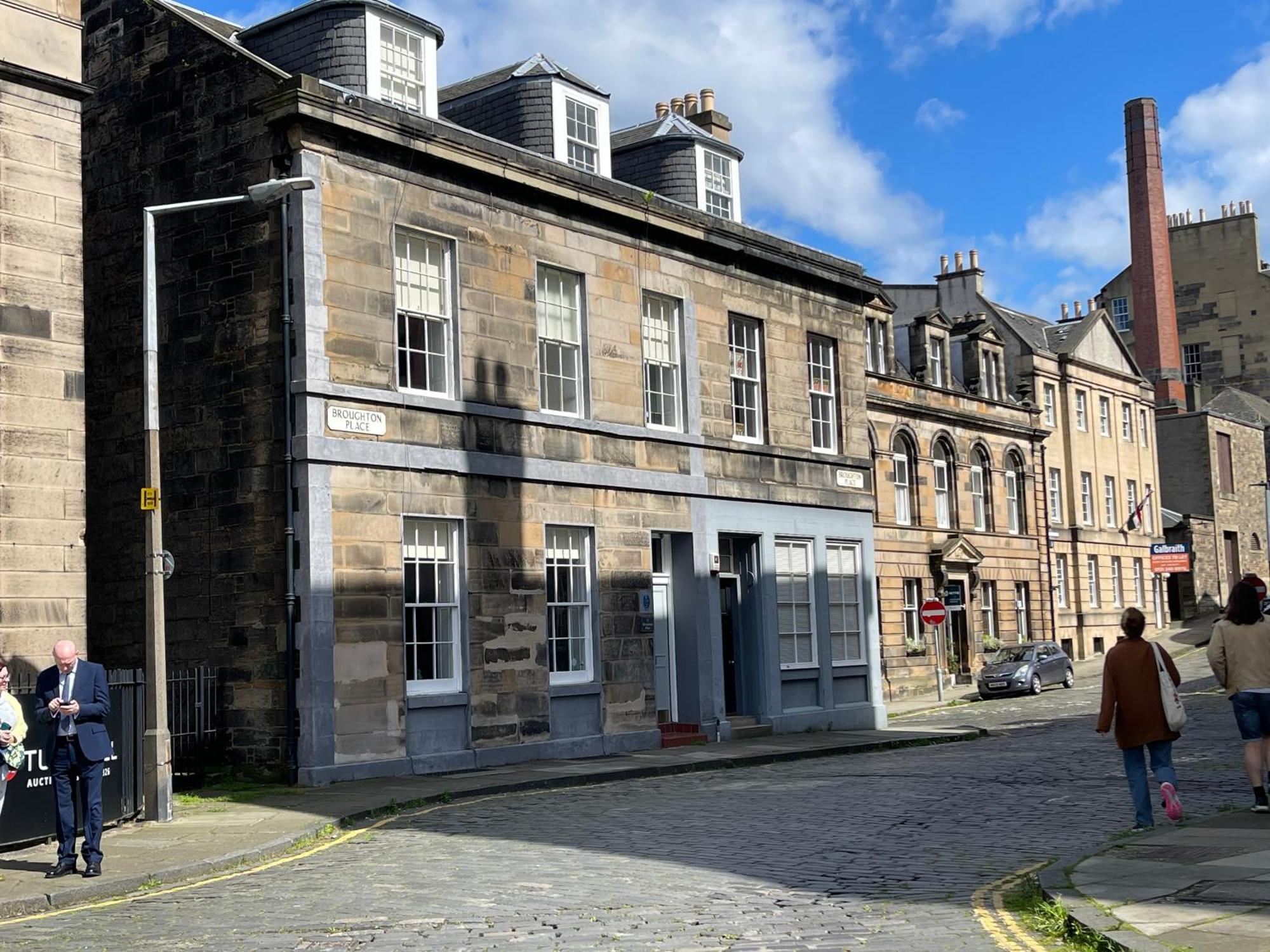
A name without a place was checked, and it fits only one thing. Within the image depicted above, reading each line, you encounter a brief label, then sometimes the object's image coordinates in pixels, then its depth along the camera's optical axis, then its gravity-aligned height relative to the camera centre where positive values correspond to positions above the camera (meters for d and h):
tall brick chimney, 63.28 +16.07
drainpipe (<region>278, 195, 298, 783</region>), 18.45 +1.74
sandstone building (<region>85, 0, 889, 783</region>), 19.09 +3.29
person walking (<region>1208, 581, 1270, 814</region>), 12.81 -0.54
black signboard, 12.62 -1.19
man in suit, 11.55 -0.68
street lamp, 14.63 +0.79
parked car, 40.12 -1.44
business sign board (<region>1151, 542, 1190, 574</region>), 58.75 +2.11
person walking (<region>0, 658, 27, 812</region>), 11.30 -0.54
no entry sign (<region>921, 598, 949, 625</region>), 36.75 +0.19
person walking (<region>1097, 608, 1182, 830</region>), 12.11 -0.86
